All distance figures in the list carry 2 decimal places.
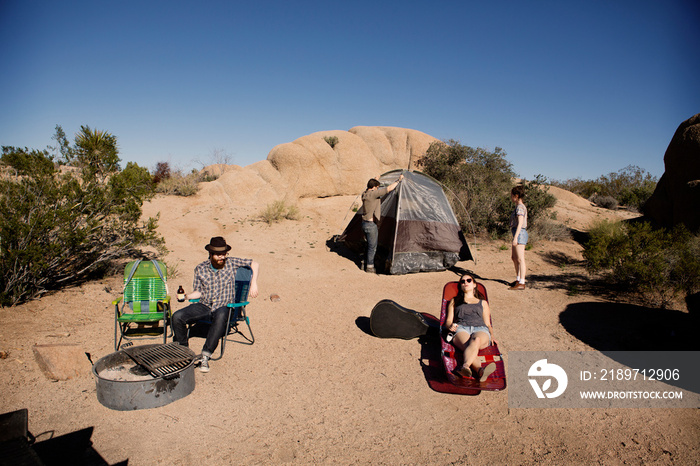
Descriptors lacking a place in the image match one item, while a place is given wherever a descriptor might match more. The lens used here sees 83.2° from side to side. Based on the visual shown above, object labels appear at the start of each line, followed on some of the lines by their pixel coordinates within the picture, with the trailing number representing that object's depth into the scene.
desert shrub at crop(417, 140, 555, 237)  11.88
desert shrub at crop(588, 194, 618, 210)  19.20
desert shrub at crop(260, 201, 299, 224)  13.63
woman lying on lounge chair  4.14
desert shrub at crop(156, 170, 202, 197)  16.47
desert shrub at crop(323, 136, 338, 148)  19.28
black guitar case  5.16
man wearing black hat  4.41
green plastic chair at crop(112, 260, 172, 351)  4.75
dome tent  8.58
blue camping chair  4.55
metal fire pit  3.46
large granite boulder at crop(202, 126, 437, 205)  17.34
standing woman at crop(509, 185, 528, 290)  7.16
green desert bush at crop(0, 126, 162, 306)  5.57
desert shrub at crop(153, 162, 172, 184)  18.74
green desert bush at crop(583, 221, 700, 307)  6.08
